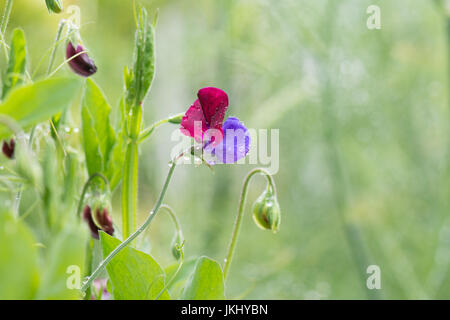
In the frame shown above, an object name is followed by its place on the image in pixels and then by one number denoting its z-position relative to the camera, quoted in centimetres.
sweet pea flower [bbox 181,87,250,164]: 77
